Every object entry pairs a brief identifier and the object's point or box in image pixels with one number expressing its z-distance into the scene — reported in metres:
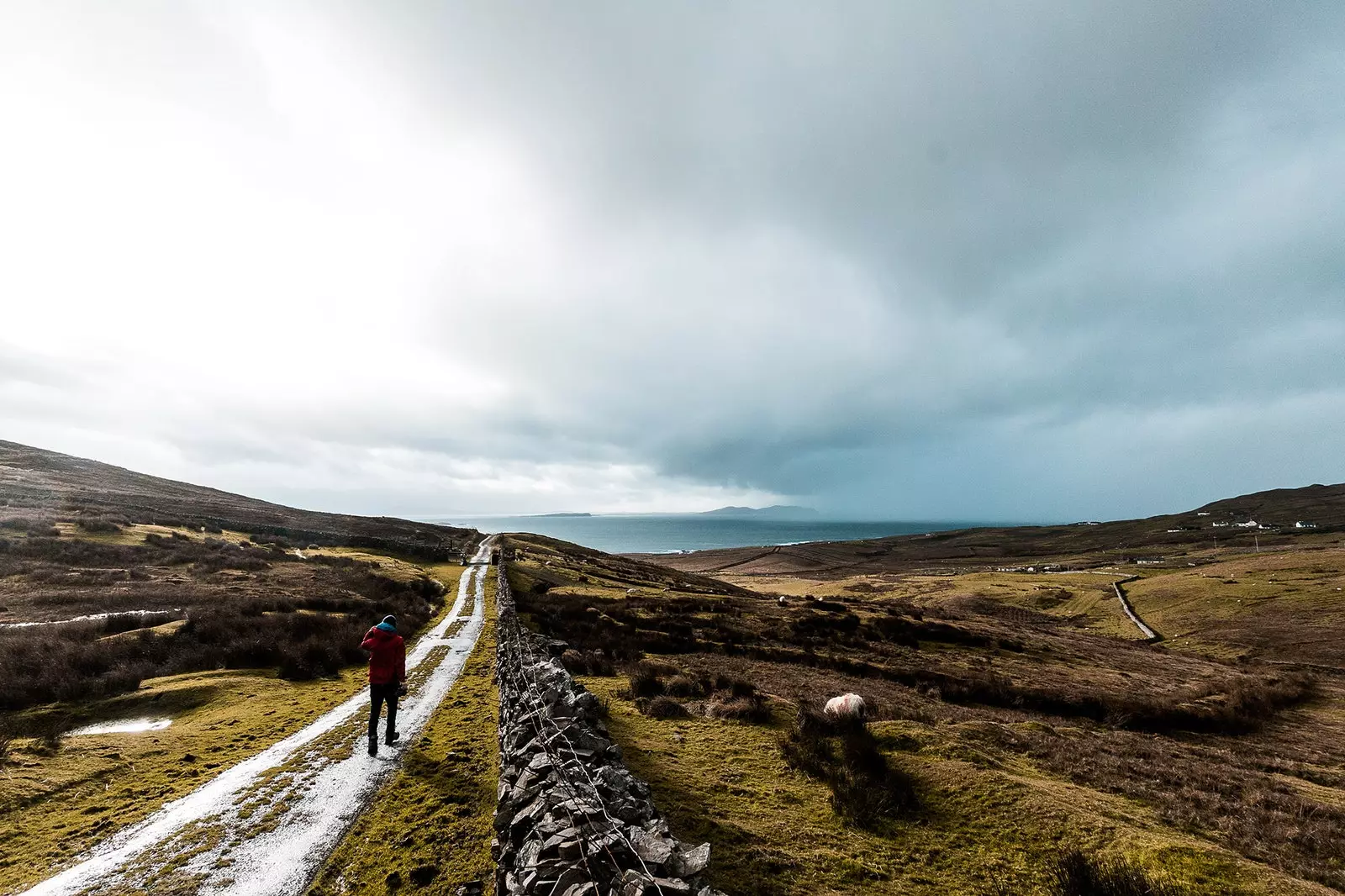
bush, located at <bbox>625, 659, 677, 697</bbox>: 16.46
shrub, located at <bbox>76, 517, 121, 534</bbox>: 43.42
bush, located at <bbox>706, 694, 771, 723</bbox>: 13.73
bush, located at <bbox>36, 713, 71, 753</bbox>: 10.91
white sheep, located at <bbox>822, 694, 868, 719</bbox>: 12.73
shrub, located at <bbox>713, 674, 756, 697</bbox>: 16.34
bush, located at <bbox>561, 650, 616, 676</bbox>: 19.84
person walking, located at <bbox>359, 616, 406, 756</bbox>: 11.34
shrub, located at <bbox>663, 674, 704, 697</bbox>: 16.73
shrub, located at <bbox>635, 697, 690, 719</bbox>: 14.18
